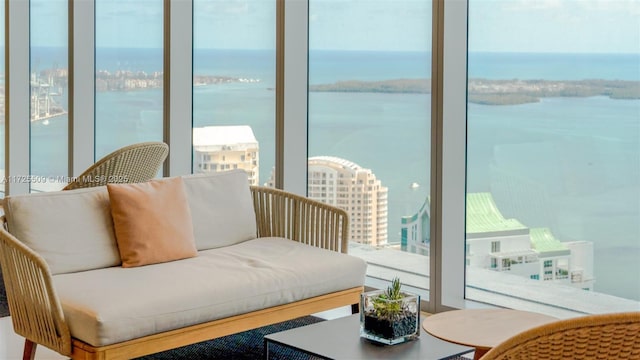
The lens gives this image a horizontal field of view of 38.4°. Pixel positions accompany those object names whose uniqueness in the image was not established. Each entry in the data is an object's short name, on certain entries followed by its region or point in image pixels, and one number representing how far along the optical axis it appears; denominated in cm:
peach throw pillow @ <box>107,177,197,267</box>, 412
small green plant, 325
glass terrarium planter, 325
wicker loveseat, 351
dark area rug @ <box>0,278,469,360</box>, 420
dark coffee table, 318
